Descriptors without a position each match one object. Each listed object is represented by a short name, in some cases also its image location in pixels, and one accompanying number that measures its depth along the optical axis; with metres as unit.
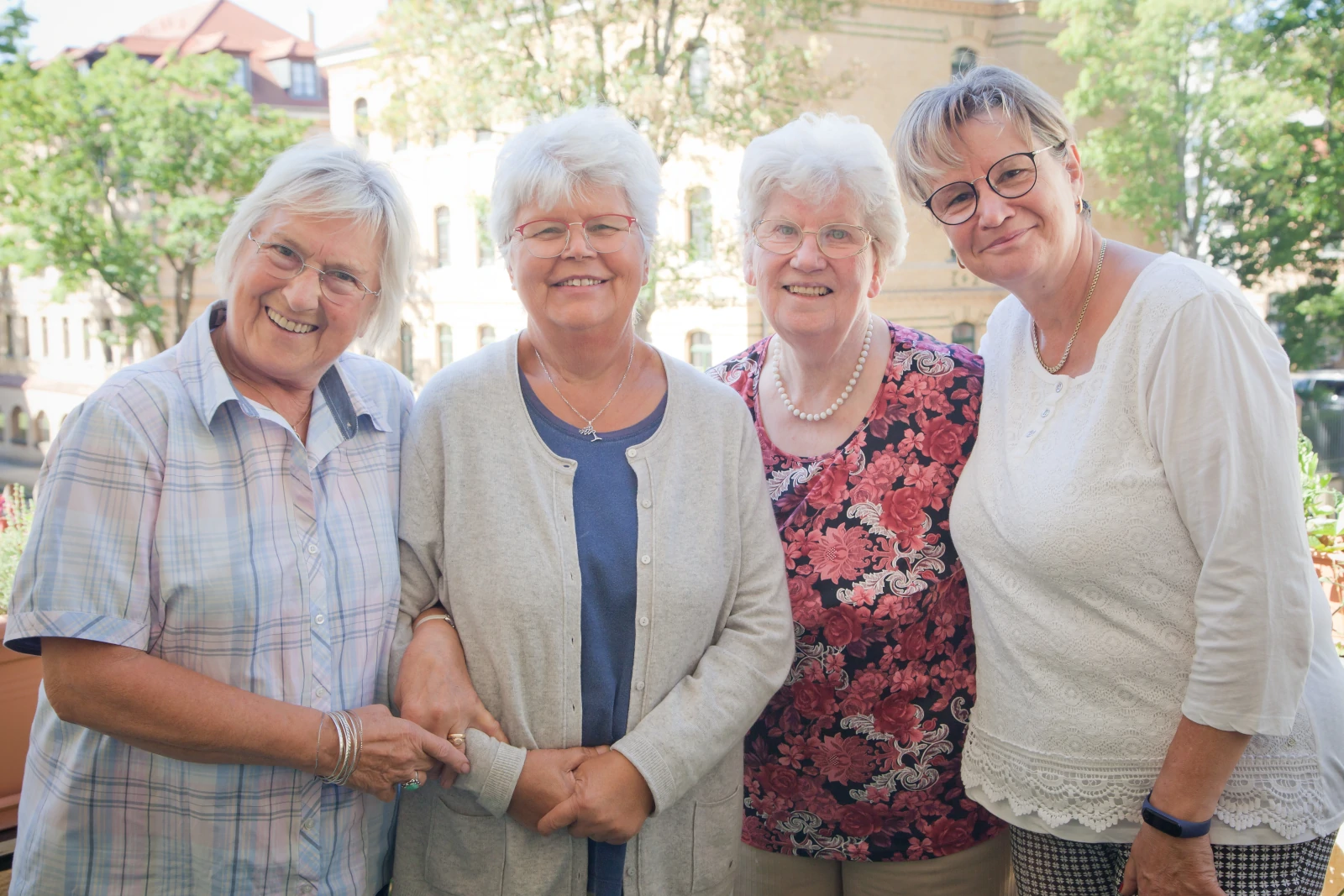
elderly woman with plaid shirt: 1.86
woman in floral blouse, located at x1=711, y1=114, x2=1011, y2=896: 2.48
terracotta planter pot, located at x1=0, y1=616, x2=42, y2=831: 3.47
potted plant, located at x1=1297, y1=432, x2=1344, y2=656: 4.41
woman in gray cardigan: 2.15
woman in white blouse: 1.92
